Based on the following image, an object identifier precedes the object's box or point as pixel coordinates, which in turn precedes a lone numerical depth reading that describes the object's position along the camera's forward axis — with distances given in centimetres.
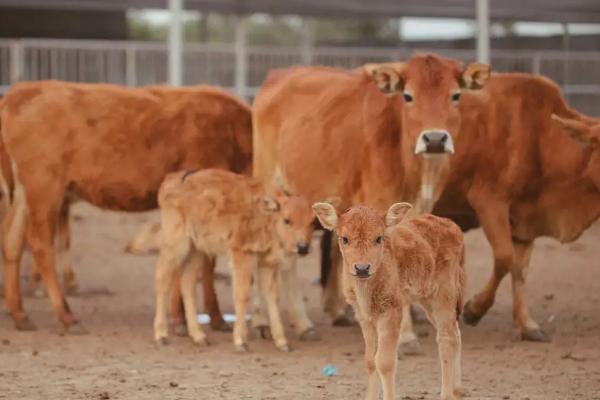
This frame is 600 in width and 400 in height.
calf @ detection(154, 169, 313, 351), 1145
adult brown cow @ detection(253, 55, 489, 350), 1109
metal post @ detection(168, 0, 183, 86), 1889
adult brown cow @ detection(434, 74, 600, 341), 1190
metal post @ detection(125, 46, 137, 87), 2166
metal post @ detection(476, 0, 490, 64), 2049
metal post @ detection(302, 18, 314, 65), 2278
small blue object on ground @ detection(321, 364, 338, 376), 1041
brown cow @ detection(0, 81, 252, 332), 1243
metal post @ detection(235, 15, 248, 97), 2145
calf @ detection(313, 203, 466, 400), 848
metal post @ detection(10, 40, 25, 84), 2130
